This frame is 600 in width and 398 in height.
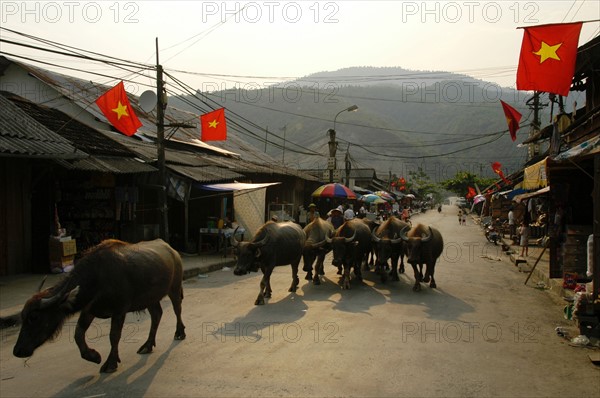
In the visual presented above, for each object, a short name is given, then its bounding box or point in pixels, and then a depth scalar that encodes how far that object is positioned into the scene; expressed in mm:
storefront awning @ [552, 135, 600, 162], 7016
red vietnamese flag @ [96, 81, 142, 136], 13141
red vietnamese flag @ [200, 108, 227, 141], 17516
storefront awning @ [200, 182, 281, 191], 15547
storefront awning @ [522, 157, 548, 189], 11672
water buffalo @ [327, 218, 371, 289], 11070
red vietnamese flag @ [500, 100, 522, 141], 18933
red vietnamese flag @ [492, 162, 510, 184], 32906
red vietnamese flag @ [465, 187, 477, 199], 58631
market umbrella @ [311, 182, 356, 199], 22391
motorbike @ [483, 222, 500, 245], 23031
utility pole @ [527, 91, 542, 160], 26516
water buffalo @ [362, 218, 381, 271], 13932
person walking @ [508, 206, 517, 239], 24250
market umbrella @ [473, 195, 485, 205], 46325
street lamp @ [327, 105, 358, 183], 29428
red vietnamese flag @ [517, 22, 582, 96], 9070
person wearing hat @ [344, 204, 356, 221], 22516
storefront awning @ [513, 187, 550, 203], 14363
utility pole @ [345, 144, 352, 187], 33719
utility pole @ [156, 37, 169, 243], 13773
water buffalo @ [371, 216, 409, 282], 11930
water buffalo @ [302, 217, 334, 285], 11750
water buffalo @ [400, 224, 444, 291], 10969
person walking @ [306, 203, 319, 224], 19428
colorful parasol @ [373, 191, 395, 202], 40125
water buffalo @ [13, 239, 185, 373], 4953
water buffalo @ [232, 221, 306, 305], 9570
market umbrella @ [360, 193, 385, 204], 31325
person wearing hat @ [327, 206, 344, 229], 17703
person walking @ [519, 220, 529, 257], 16734
